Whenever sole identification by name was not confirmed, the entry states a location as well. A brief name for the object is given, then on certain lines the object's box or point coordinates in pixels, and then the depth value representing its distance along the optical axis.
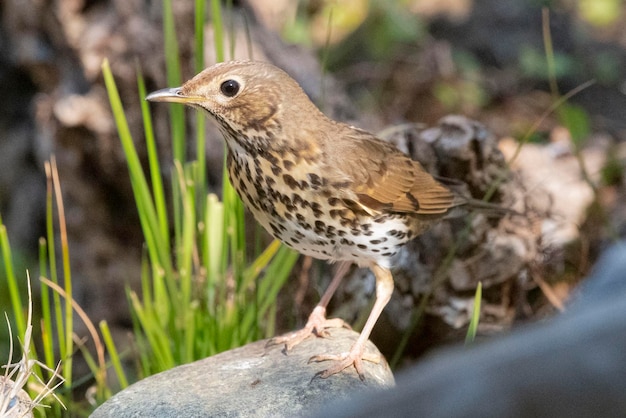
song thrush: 5.84
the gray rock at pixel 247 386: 5.45
